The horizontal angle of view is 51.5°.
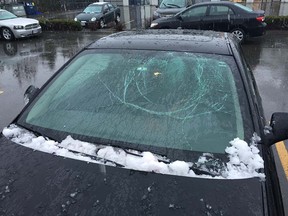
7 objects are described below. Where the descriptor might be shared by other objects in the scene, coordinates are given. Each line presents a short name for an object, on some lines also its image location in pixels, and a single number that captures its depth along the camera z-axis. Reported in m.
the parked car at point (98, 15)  15.39
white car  12.45
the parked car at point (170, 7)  13.23
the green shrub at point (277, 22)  12.96
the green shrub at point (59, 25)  14.91
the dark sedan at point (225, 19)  10.29
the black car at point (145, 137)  1.47
